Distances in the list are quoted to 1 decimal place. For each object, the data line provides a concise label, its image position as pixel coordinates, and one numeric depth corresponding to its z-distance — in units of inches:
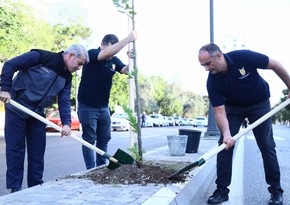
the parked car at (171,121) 2336.6
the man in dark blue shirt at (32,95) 175.2
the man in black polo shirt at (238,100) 179.6
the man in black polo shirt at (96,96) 221.5
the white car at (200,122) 2237.7
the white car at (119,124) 1175.6
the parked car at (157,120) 1988.2
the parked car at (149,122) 1821.4
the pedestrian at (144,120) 1670.0
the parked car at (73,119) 974.3
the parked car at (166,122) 2192.8
